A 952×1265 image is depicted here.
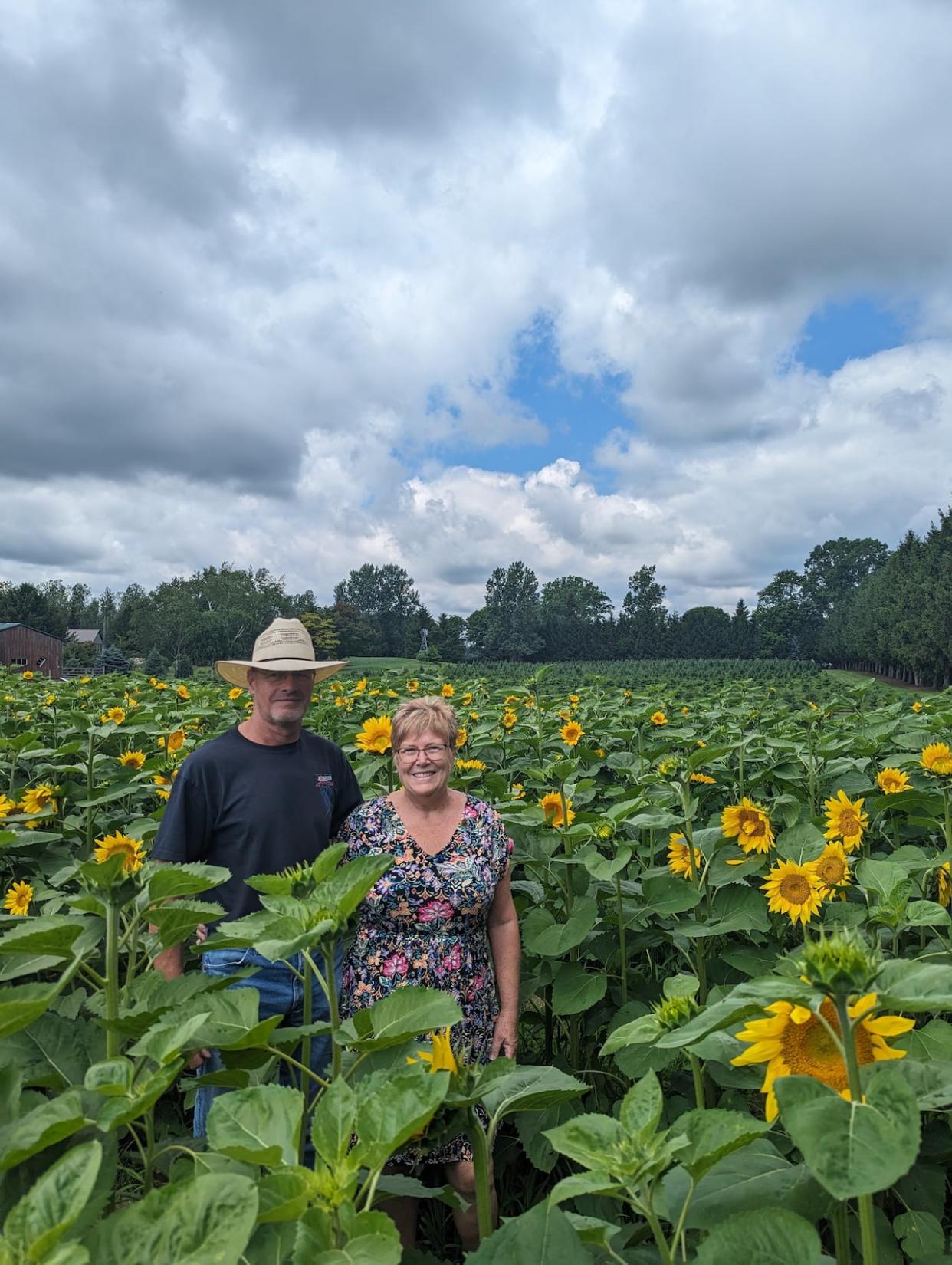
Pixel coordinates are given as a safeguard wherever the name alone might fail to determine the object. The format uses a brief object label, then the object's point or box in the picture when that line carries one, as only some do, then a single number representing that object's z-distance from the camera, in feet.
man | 8.82
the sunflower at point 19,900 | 9.84
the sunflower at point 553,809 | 9.88
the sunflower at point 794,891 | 8.04
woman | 8.49
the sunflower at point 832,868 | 8.07
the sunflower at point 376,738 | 13.65
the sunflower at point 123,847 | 9.83
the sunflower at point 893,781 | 11.68
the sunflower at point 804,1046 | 3.26
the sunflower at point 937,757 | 9.65
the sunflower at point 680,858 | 9.30
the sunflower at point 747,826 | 9.12
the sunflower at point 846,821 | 9.73
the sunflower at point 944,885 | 8.44
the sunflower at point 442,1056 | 3.84
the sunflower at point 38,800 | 13.58
